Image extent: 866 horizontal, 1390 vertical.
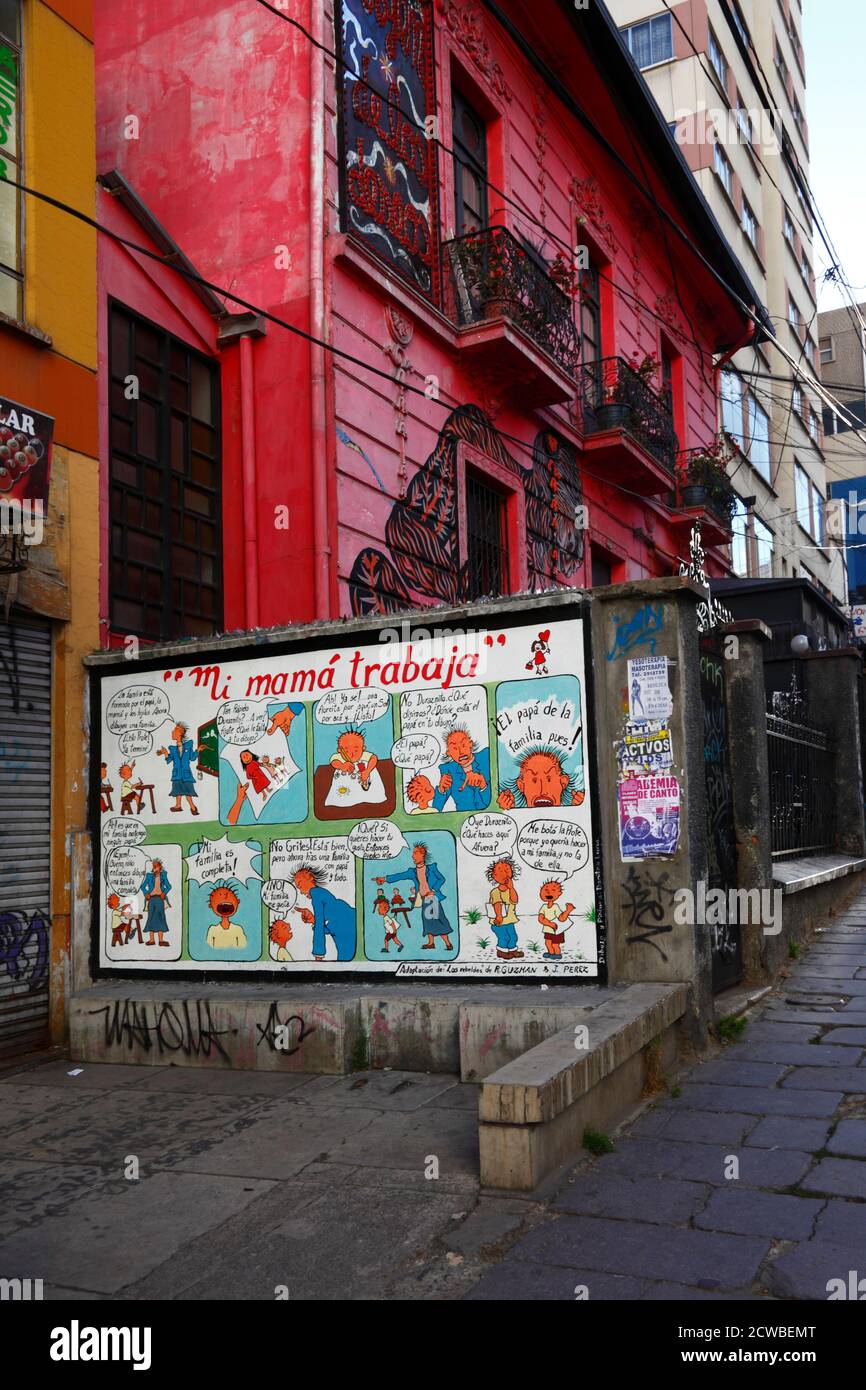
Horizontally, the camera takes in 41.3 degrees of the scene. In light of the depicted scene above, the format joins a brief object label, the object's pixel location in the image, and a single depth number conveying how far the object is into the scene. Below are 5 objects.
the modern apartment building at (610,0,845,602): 25.58
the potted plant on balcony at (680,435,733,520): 17.72
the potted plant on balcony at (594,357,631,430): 14.69
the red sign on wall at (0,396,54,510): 6.71
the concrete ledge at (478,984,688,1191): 4.21
